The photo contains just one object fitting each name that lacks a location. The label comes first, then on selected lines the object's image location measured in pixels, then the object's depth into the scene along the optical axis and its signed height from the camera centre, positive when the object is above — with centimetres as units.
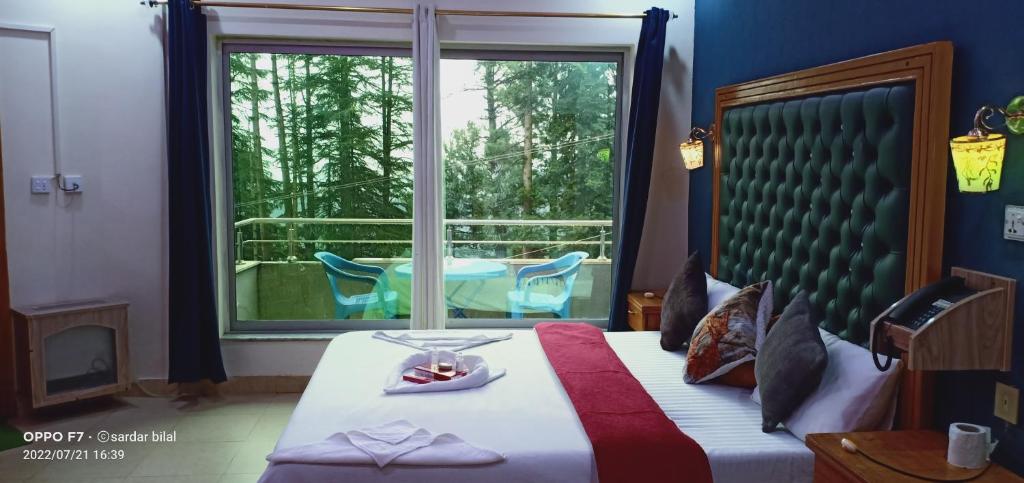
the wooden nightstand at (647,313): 413 -62
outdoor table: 473 -45
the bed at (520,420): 218 -73
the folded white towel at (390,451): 218 -74
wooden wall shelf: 202 -36
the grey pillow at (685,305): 350 -49
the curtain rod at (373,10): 411 +106
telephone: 209 -29
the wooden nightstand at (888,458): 196 -70
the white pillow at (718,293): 354 -44
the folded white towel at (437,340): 346 -66
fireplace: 389 -82
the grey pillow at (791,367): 246 -55
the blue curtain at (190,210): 411 -6
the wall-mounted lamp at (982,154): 197 +13
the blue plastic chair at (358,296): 471 -56
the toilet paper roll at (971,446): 198 -64
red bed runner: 223 -72
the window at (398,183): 454 +10
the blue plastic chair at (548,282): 481 -54
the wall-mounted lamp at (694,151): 402 +27
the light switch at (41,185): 409 +7
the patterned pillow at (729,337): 297 -54
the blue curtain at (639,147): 432 +31
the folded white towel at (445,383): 279 -68
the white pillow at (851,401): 233 -63
